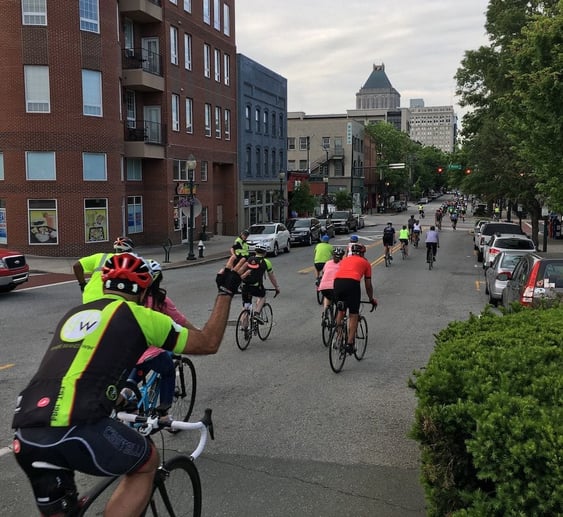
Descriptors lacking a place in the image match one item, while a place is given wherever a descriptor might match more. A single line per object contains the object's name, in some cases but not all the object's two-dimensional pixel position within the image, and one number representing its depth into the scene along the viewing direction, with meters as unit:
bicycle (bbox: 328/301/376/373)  8.67
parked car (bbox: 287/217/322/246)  38.66
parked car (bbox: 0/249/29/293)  16.17
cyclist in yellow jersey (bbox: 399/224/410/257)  27.81
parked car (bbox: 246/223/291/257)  30.66
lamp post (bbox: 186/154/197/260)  28.01
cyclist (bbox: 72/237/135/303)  7.55
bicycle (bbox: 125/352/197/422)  5.36
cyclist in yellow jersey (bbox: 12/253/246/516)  2.88
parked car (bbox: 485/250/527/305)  15.23
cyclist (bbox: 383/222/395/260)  25.12
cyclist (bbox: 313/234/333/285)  15.25
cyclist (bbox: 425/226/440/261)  24.39
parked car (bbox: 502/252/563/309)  10.38
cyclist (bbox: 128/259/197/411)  5.48
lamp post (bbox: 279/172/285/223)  48.63
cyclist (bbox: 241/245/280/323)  10.44
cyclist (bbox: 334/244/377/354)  8.88
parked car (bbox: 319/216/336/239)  44.62
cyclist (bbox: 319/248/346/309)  10.53
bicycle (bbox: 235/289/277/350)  10.17
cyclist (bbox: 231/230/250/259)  11.52
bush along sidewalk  2.88
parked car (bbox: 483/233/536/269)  21.81
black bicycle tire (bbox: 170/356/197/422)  6.50
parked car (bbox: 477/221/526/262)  28.41
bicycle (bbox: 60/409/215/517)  3.23
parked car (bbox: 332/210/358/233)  50.81
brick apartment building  26.77
